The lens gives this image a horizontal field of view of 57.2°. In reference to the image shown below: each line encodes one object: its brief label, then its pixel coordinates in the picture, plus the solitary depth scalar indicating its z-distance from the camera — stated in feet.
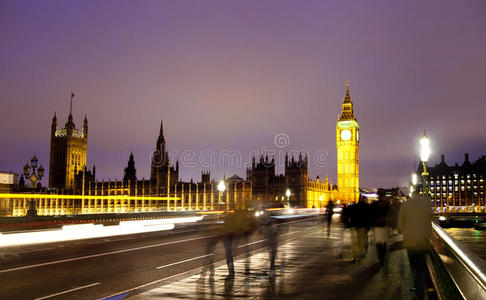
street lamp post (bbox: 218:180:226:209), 131.64
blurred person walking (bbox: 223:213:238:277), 33.45
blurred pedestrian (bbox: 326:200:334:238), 62.00
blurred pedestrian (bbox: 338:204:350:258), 42.09
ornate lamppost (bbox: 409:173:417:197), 109.50
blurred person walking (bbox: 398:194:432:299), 23.72
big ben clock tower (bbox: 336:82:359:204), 374.84
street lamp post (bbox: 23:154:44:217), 101.82
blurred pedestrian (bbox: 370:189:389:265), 38.65
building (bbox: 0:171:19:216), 325.75
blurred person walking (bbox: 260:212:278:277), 34.15
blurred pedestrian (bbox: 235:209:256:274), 33.68
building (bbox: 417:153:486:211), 561.43
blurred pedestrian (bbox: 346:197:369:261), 39.73
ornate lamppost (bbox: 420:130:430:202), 63.82
